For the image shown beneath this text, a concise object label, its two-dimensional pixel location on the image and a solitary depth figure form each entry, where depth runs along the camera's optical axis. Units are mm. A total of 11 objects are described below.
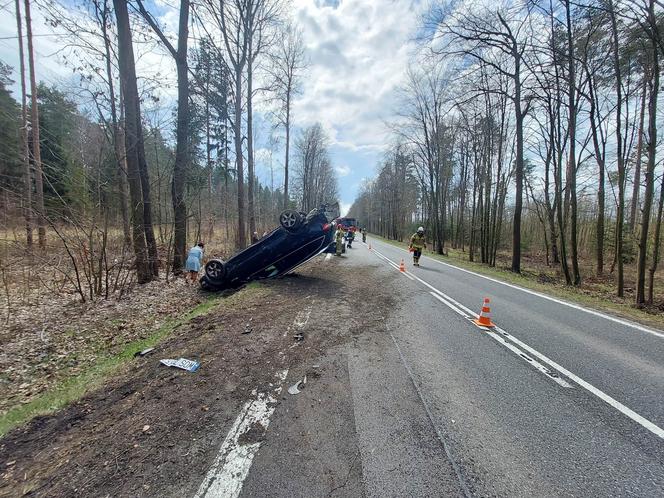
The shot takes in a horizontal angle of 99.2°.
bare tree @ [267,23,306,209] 19688
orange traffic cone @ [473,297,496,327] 5273
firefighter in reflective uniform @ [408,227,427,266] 13616
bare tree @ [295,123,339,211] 38375
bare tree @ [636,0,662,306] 8766
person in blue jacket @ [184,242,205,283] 9727
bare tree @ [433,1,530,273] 11352
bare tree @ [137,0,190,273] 9523
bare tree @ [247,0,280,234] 13750
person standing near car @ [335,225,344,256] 17200
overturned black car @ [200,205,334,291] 8789
